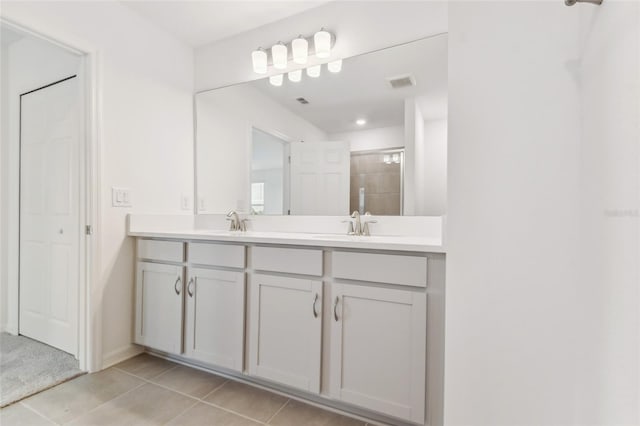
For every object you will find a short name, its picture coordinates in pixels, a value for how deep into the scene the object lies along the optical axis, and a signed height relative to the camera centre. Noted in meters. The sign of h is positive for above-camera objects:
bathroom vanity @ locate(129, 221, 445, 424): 1.25 -0.52
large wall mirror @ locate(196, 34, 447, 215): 1.77 +0.48
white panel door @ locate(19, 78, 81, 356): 2.05 -0.05
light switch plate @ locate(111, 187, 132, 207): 1.93 +0.07
